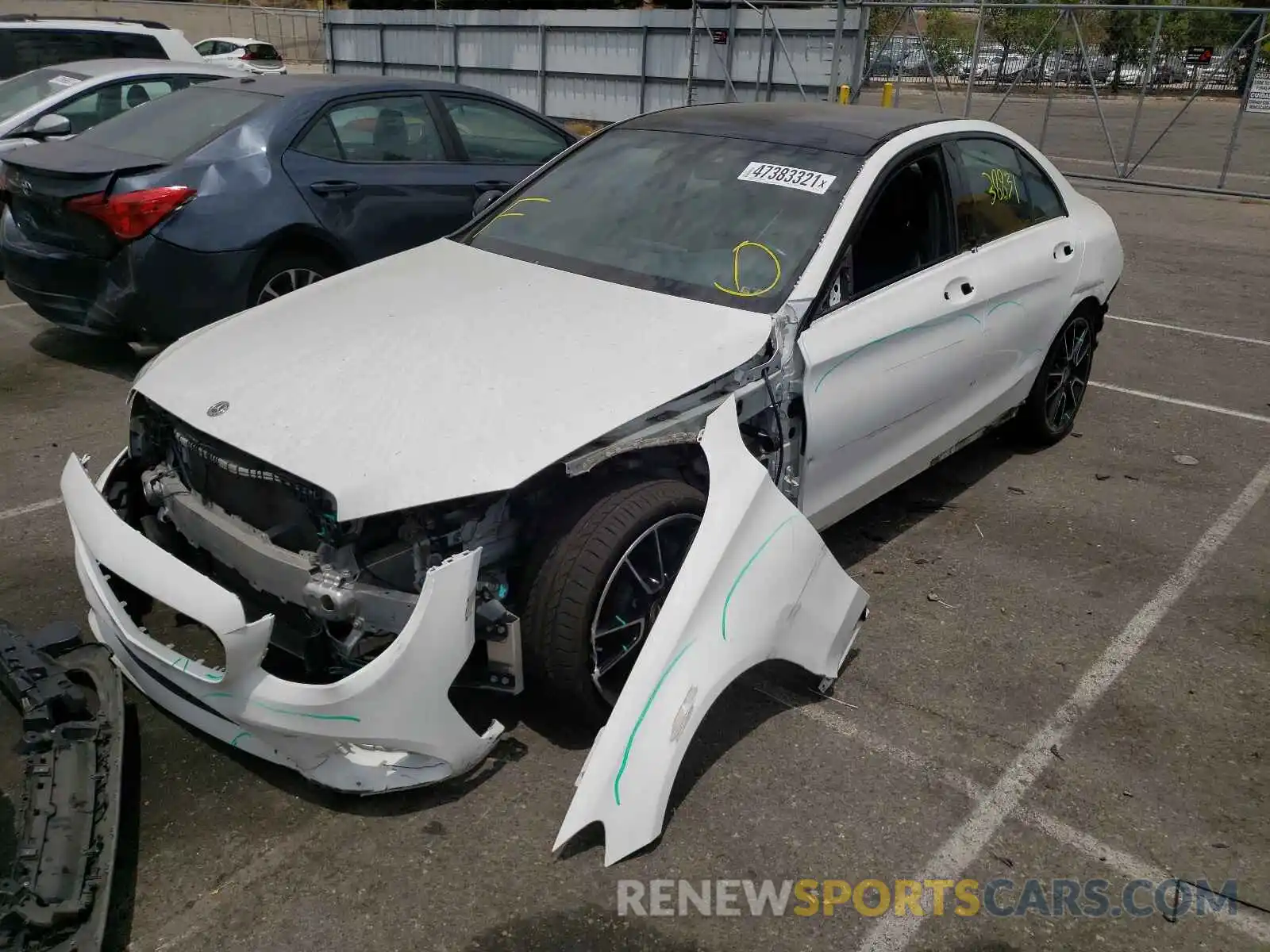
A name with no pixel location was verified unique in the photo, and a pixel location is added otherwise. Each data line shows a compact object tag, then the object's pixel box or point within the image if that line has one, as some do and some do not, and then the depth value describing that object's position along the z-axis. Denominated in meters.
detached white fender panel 2.51
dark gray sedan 5.30
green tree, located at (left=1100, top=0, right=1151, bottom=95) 20.08
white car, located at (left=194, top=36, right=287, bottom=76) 26.14
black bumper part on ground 2.08
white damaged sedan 2.55
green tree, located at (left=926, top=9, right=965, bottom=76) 18.92
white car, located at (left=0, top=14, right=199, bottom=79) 9.22
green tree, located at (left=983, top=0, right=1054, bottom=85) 20.41
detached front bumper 2.46
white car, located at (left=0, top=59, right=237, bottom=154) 7.79
